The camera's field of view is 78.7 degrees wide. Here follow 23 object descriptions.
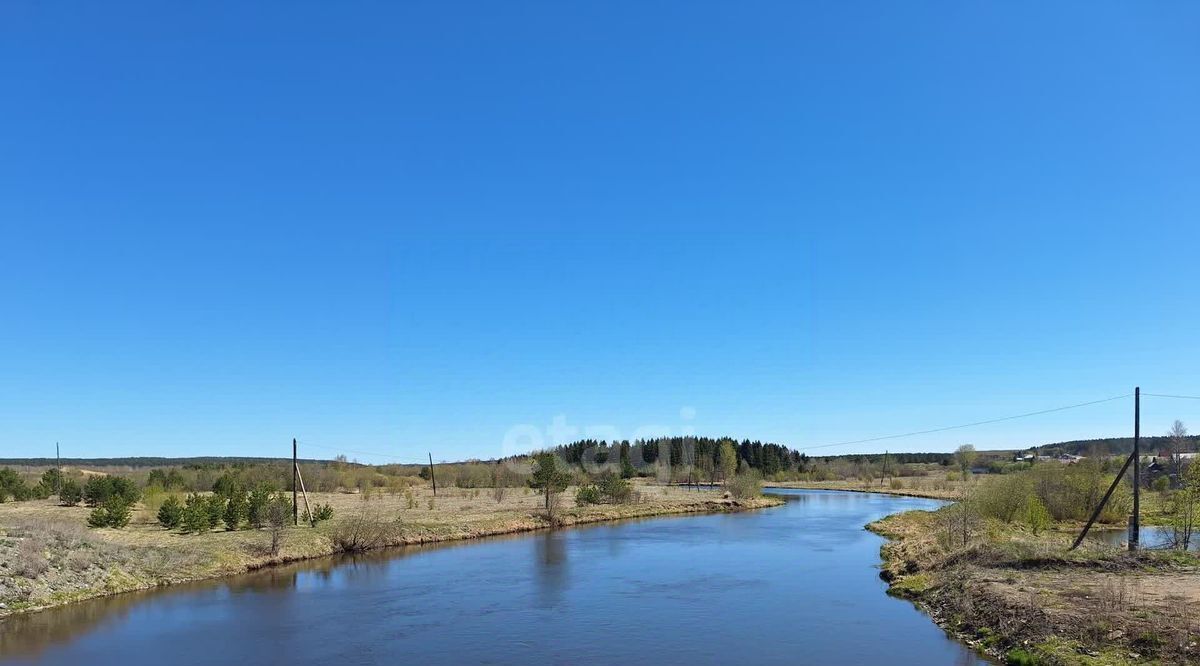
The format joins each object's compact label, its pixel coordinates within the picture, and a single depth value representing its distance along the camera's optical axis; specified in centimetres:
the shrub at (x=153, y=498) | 4906
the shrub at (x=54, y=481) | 6515
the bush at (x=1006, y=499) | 4909
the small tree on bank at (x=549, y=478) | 6206
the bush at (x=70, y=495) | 5438
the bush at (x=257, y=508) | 4272
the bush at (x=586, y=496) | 6994
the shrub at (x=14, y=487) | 5891
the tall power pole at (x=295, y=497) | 4578
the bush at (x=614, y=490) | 7462
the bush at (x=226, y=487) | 4886
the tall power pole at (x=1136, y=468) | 2933
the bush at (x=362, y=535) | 4231
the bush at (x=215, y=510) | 4253
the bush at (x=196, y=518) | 4034
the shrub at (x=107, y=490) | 5162
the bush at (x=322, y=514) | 4744
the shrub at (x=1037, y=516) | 4069
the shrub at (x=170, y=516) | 4125
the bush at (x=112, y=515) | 3978
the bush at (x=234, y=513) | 4256
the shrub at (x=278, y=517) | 3841
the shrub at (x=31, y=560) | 2700
